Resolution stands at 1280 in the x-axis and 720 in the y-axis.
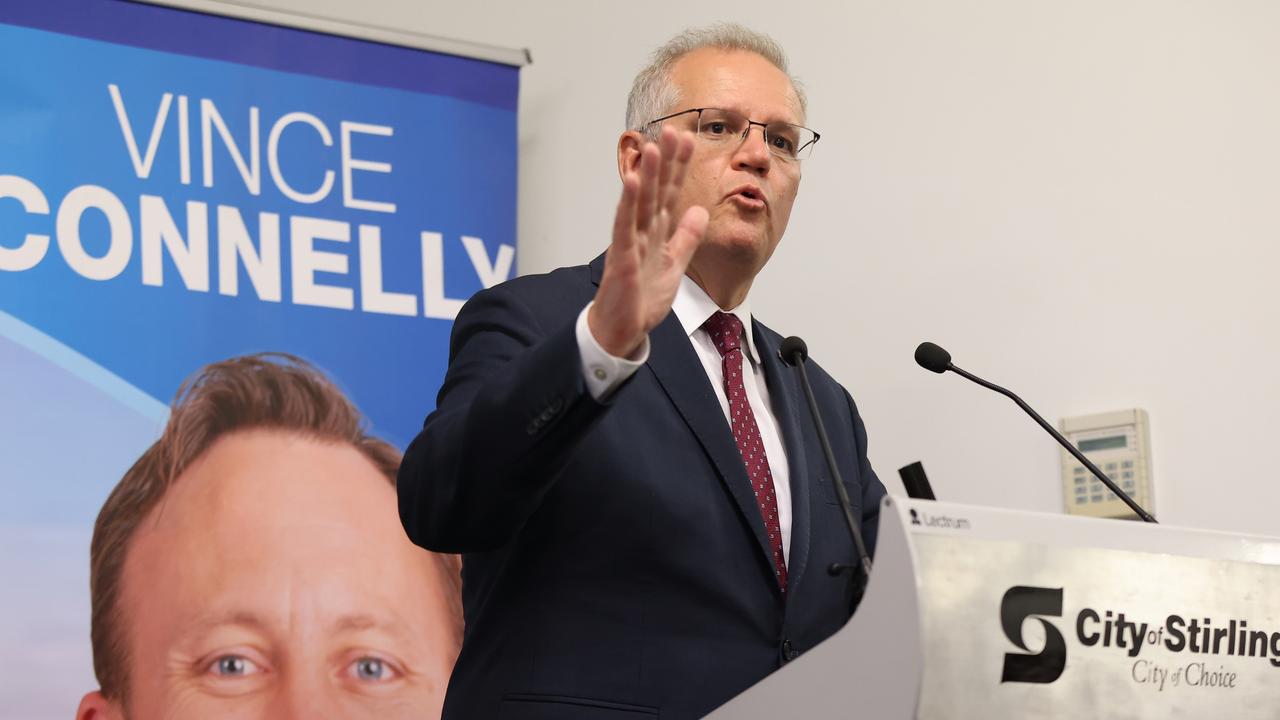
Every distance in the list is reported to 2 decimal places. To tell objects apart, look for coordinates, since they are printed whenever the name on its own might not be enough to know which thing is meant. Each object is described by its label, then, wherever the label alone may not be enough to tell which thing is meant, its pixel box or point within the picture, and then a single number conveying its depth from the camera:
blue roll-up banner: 5.26
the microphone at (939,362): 4.37
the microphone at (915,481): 4.28
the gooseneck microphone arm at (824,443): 4.10
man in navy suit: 4.05
